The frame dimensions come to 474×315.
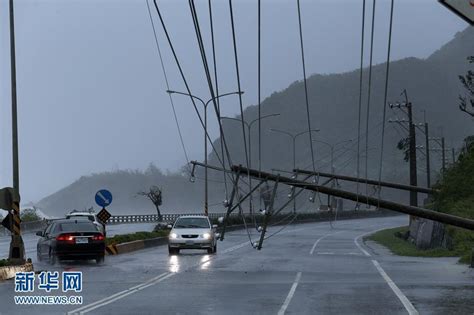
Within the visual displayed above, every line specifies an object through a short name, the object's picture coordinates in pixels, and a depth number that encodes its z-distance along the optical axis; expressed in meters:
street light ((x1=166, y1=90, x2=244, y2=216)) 65.61
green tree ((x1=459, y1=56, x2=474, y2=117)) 82.75
